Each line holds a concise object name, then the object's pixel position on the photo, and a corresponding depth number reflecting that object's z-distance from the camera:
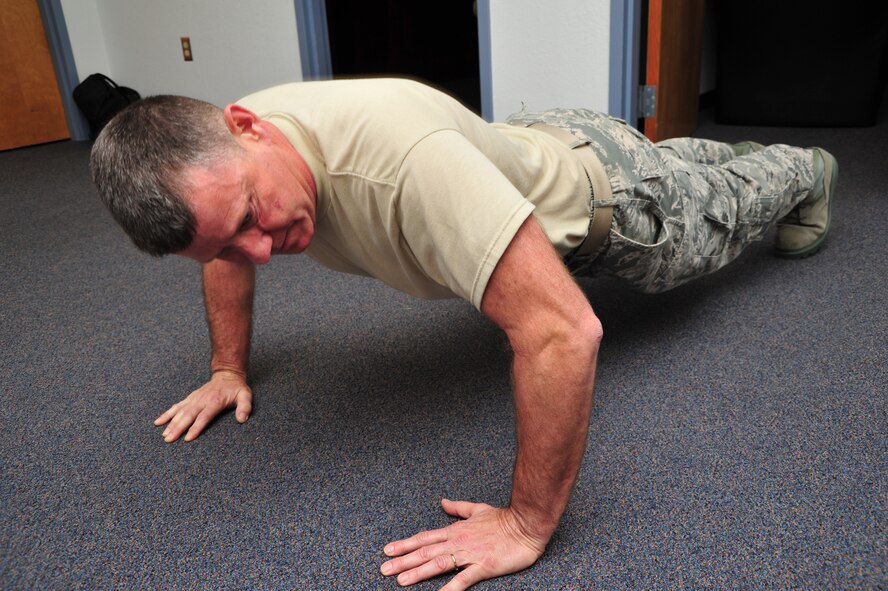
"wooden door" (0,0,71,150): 3.54
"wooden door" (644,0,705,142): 2.18
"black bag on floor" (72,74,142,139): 3.65
